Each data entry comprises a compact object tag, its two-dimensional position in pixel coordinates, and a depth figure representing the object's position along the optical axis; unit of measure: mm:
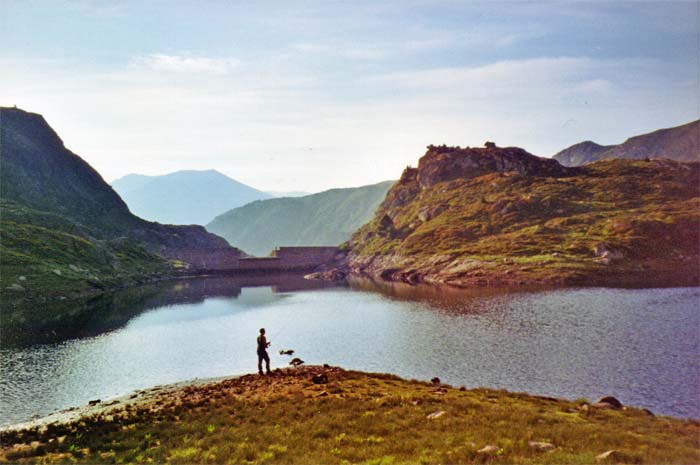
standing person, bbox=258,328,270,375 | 55938
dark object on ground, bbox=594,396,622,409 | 39641
